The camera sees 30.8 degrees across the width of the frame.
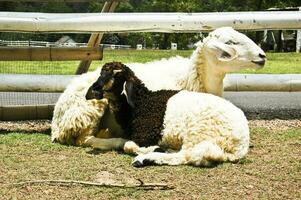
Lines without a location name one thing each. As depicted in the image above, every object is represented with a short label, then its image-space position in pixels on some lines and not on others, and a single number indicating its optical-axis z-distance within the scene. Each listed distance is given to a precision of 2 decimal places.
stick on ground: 4.66
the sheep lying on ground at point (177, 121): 5.36
